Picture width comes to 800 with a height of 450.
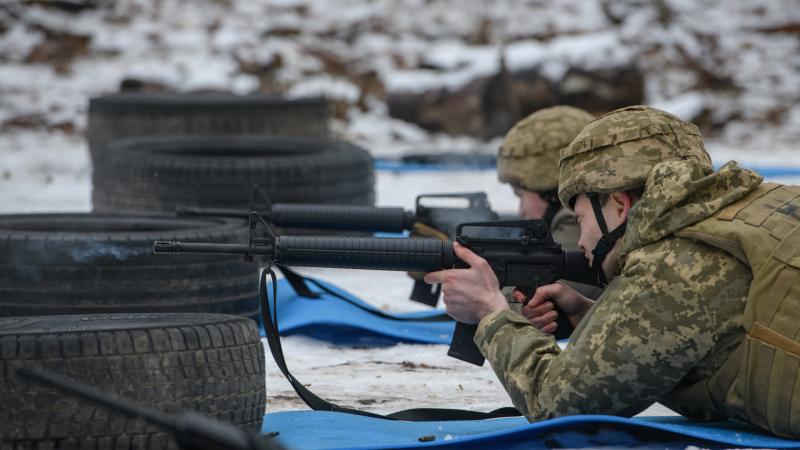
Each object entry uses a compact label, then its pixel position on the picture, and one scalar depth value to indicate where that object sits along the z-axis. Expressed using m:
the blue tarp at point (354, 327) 10.49
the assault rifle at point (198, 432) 4.10
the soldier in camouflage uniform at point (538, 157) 10.27
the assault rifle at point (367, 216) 11.40
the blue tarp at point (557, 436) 6.12
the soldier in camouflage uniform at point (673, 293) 5.91
